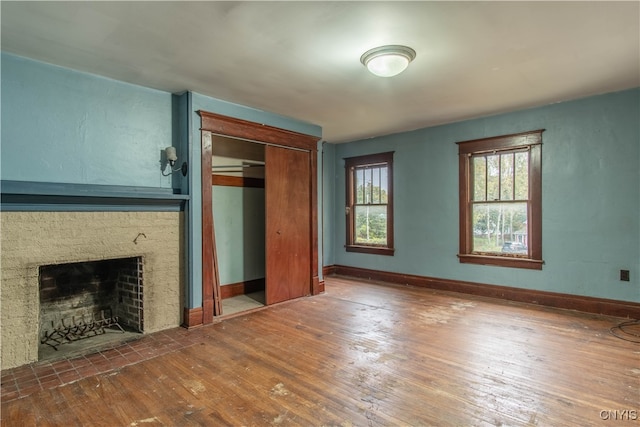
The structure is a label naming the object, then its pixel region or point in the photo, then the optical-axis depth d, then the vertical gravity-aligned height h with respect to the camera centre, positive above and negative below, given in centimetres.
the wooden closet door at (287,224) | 472 -17
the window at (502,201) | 465 +13
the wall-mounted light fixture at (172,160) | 370 +57
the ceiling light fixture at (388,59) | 283 +129
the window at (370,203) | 624 +14
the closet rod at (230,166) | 511 +70
